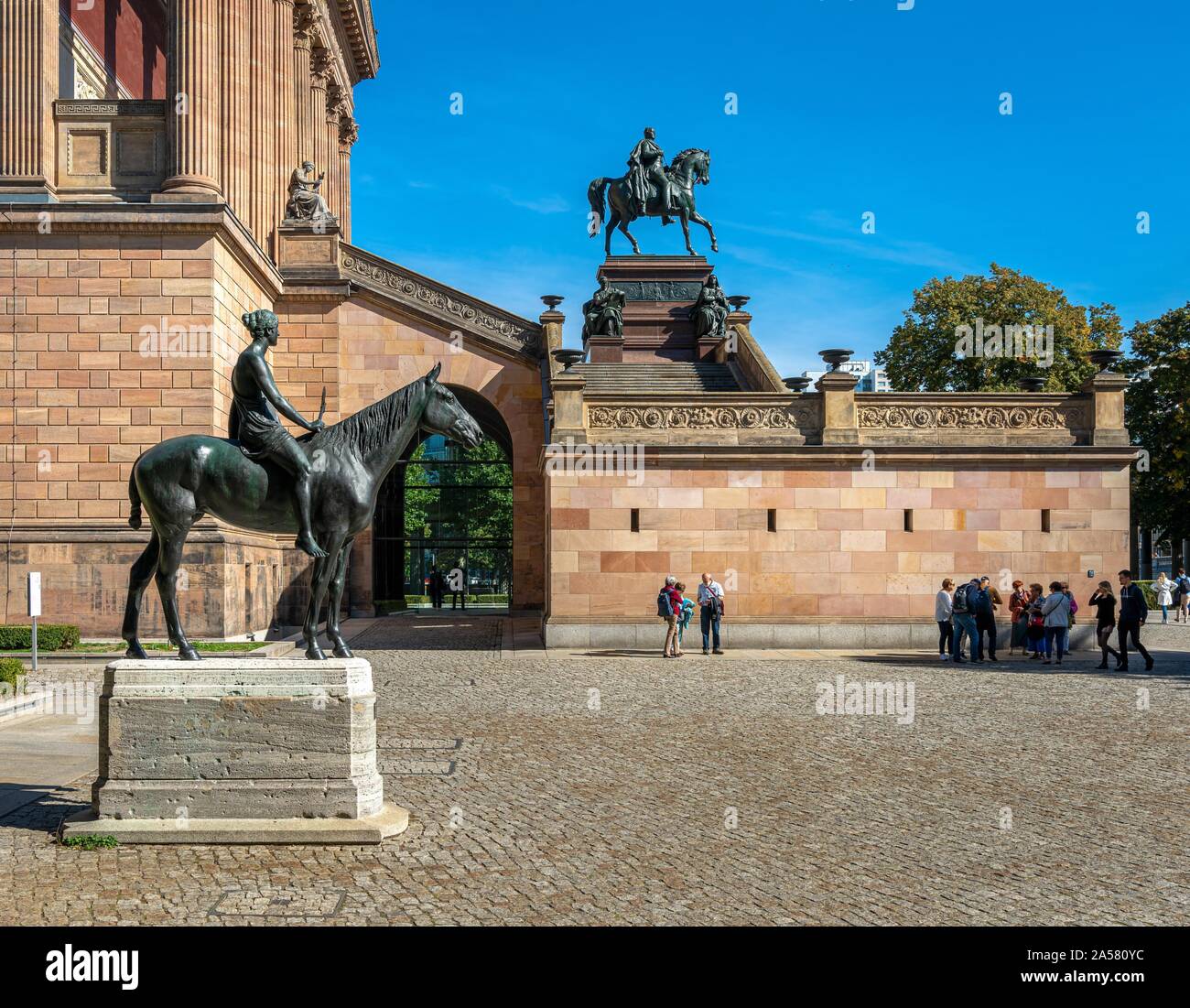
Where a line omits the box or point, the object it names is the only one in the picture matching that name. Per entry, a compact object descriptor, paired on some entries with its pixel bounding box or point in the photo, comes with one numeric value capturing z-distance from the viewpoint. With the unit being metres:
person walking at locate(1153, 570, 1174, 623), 41.31
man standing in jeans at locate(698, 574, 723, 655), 23.55
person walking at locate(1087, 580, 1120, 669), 21.81
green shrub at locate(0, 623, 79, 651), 20.95
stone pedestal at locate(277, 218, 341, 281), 33.84
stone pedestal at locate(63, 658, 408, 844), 8.16
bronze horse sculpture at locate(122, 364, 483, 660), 9.06
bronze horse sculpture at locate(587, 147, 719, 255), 41.97
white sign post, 18.34
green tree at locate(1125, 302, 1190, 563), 46.72
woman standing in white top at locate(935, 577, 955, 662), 23.03
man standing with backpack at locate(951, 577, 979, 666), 22.50
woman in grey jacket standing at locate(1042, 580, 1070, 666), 22.52
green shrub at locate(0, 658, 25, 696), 15.16
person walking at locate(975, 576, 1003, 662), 23.03
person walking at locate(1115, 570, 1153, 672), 21.20
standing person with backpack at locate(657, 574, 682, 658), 22.78
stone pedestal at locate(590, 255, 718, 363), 38.31
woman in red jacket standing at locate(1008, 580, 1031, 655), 23.80
